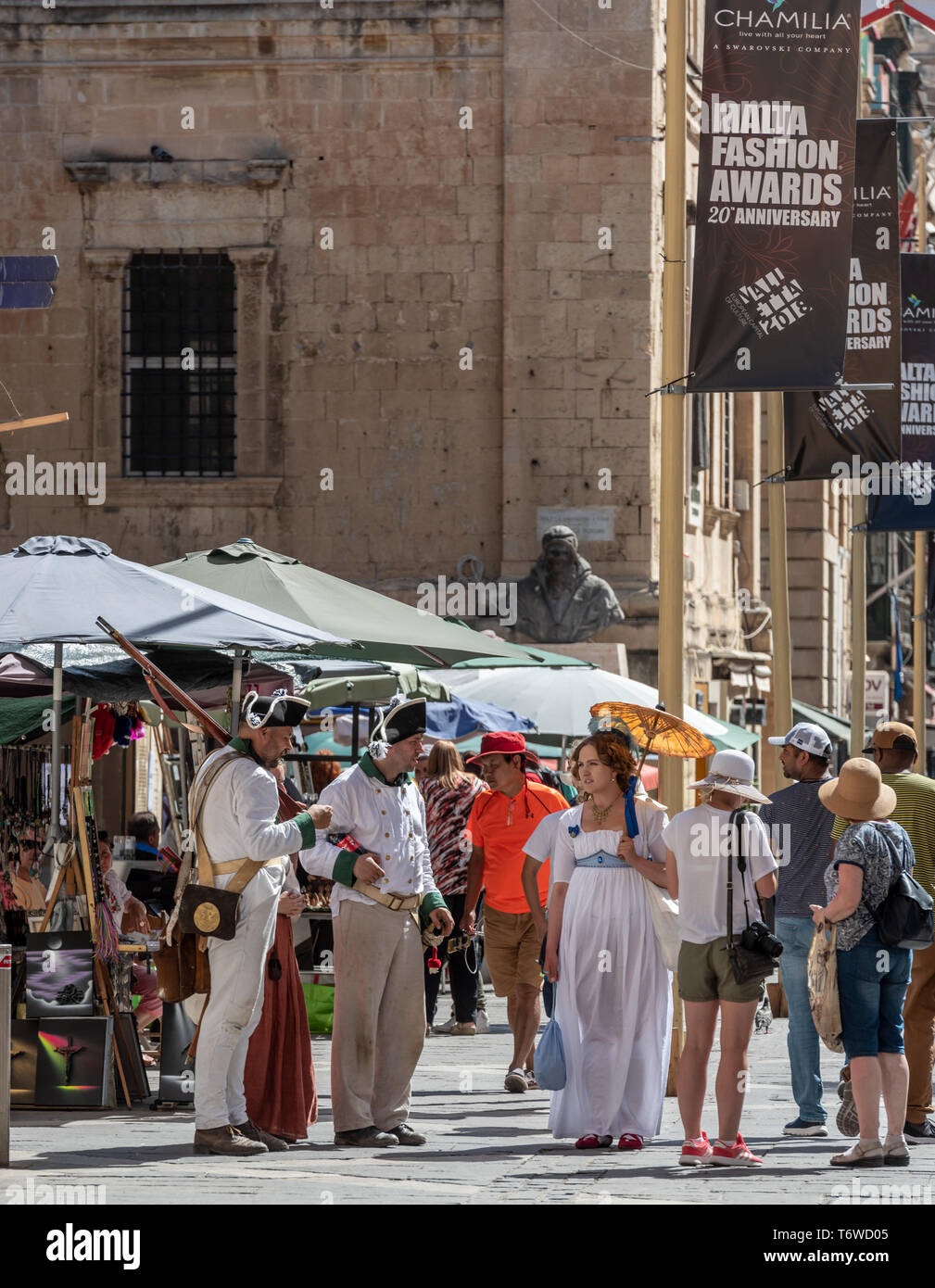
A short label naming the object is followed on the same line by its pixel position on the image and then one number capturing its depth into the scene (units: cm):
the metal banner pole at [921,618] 3031
